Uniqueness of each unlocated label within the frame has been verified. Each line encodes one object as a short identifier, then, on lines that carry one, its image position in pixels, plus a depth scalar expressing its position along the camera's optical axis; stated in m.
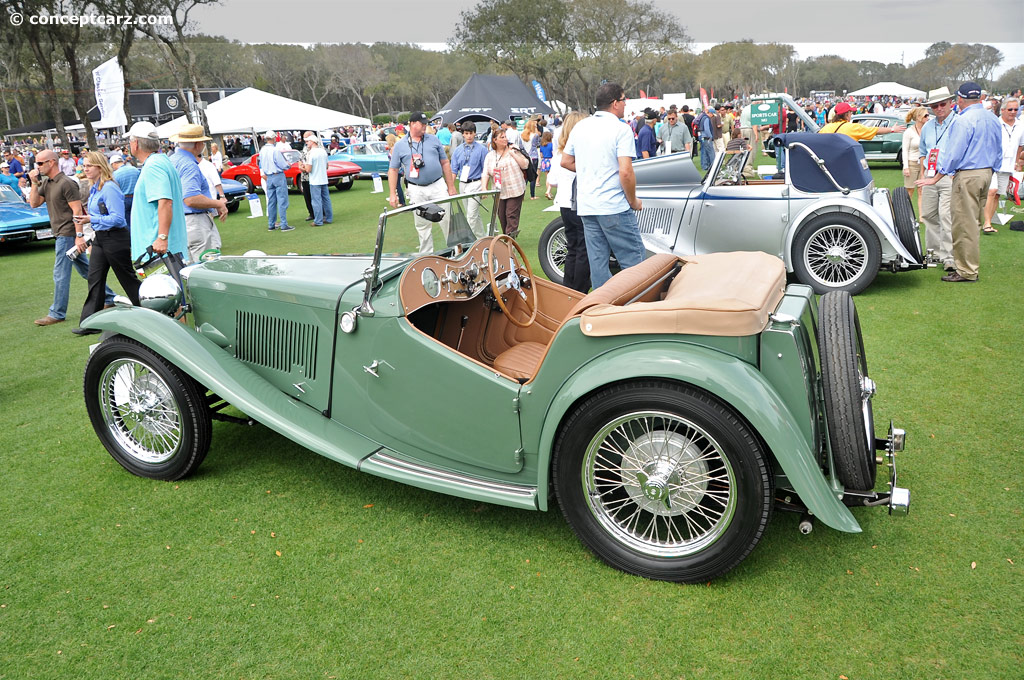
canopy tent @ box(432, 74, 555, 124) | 24.67
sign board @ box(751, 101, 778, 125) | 17.72
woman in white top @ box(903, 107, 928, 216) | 9.20
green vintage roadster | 2.67
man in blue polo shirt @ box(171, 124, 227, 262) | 6.14
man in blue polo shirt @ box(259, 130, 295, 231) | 13.23
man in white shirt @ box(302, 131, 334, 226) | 13.80
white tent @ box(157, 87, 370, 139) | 19.64
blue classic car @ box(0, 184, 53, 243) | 12.27
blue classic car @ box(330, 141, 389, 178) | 23.62
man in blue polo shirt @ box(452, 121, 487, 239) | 10.82
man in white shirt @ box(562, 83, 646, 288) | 5.51
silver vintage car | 6.79
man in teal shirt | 5.38
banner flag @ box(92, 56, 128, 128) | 21.97
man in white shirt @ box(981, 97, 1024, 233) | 9.60
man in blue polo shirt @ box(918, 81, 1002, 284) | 6.63
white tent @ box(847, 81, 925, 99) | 42.91
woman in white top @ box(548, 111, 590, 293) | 6.95
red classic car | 19.57
